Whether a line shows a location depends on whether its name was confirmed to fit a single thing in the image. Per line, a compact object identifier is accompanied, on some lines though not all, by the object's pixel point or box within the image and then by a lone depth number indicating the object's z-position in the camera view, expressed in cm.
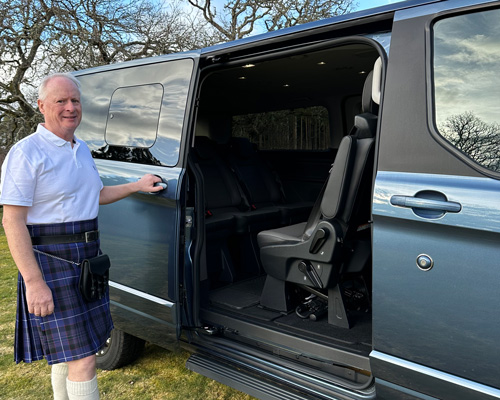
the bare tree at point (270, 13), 1111
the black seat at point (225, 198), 391
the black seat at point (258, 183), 449
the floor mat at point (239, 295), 300
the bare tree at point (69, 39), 1051
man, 187
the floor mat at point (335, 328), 238
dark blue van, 163
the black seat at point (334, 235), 235
